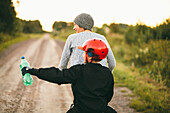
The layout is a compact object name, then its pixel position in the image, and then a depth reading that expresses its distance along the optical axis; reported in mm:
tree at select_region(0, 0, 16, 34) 22200
